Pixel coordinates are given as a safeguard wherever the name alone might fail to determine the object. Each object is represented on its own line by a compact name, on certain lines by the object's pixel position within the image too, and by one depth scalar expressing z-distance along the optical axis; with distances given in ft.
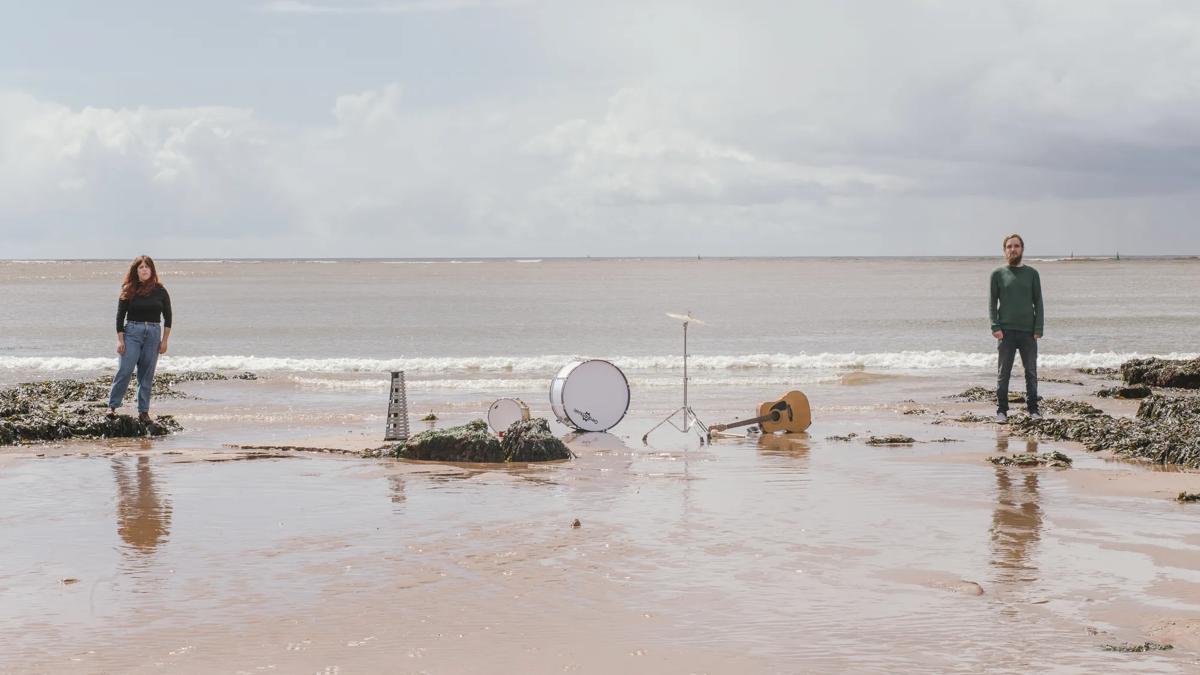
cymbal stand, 43.81
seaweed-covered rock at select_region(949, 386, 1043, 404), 60.61
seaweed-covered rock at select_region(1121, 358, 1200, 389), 67.62
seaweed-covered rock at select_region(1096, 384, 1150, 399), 62.90
